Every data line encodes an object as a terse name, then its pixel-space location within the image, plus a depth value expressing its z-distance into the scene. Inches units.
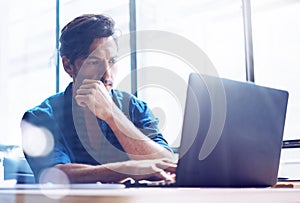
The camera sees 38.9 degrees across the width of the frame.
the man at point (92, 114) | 60.5
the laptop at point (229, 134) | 33.6
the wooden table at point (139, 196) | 20.4
